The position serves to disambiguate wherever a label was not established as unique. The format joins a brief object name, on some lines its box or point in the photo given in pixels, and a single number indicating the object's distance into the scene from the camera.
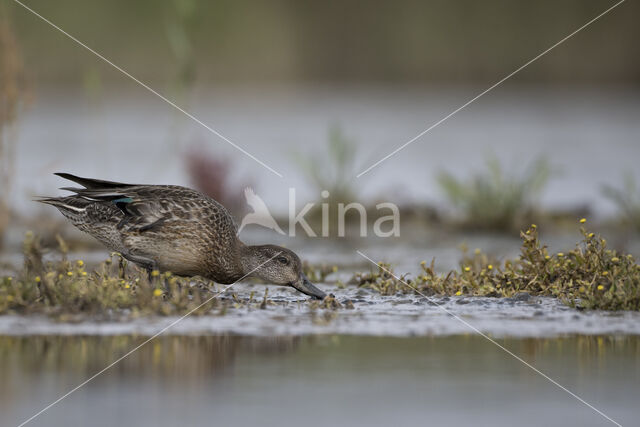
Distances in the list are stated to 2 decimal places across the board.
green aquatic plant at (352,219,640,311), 15.18
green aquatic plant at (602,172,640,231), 23.95
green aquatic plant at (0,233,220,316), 14.46
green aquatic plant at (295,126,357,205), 24.47
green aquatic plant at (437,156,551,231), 24.17
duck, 16.27
